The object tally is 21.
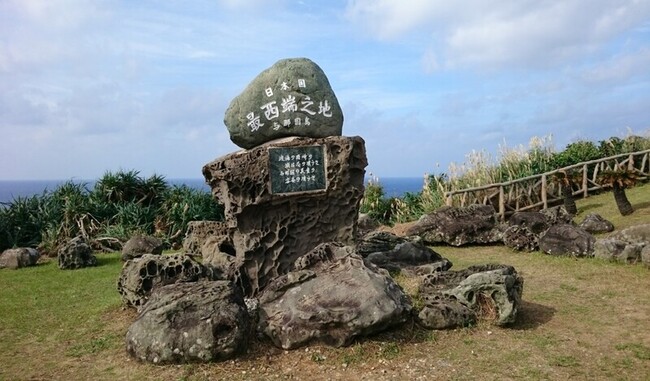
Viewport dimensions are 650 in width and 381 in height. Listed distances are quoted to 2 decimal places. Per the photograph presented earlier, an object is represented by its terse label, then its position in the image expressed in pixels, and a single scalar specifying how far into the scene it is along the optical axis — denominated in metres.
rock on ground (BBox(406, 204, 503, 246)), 11.13
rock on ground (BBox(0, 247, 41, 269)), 10.94
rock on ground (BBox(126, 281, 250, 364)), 4.91
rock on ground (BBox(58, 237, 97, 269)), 10.57
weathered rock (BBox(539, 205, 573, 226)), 10.78
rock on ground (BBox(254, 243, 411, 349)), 5.15
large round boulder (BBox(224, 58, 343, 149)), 7.22
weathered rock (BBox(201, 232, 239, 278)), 7.99
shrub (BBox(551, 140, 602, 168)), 16.77
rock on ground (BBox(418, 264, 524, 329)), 5.67
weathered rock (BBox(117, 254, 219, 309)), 6.72
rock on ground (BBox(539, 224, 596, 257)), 9.02
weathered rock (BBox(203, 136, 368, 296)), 7.01
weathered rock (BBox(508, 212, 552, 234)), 10.73
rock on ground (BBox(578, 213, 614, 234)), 10.78
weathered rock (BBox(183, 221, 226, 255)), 9.59
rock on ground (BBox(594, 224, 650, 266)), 8.24
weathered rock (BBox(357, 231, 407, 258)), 9.34
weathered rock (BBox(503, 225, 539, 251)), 10.04
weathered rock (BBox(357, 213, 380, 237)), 13.89
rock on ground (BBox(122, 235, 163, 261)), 11.11
